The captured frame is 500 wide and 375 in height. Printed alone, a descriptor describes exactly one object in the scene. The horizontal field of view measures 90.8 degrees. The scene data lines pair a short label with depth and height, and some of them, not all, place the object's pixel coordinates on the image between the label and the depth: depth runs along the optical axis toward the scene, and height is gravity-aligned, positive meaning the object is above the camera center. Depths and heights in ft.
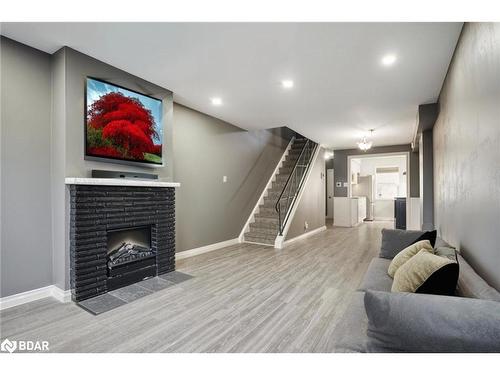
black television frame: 8.95 +1.13
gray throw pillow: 9.35 -2.16
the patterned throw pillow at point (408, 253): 6.93 -1.95
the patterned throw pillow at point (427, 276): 4.61 -1.82
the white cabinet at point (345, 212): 27.53 -2.95
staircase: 18.42 -1.06
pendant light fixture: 19.64 +3.24
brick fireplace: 8.36 -1.83
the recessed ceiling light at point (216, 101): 13.04 +4.62
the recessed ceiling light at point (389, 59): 8.86 +4.64
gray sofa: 2.79 -1.67
